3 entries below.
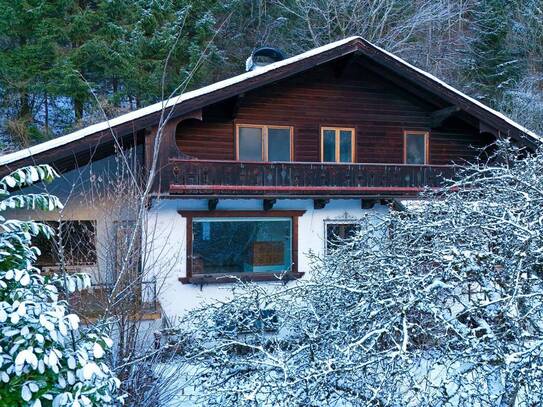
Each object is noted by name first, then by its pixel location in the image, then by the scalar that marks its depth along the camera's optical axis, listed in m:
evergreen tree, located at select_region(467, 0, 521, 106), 24.77
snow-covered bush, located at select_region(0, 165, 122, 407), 3.14
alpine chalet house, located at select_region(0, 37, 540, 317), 9.99
